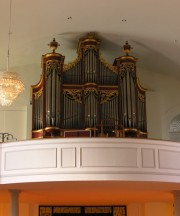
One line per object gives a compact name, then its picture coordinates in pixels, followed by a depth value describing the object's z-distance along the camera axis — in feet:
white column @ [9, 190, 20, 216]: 35.35
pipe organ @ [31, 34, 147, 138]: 39.99
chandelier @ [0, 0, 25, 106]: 33.37
